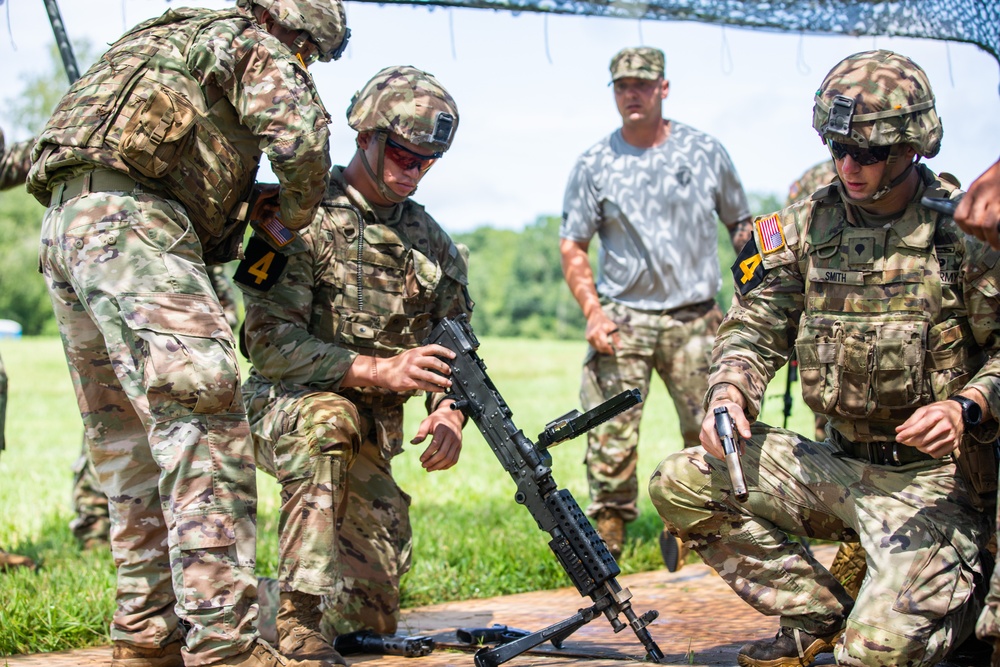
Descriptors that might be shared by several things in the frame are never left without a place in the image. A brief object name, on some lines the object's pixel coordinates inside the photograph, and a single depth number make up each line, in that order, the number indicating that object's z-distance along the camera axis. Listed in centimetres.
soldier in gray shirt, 614
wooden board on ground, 411
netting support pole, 550
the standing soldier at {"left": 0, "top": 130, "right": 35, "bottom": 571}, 592
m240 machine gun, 384
